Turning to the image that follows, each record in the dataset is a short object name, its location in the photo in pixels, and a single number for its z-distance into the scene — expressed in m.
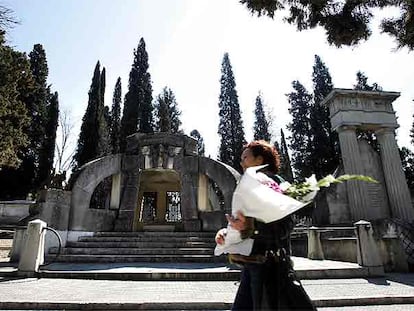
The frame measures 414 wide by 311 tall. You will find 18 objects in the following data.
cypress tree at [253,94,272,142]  36.31
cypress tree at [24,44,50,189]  30.55
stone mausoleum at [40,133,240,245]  10.95
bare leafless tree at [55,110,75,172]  29.49
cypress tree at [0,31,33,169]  15.91
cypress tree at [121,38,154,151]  33.34
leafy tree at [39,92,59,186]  30.81
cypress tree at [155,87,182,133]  33.69
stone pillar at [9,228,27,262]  8.96
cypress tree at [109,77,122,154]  36.53
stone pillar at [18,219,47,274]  7.08
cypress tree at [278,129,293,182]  31.76
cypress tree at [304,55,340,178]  31.36
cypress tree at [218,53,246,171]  34.41
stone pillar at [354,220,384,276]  7.51
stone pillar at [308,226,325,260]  9.73
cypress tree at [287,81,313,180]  32.97
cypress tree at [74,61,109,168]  33.17
